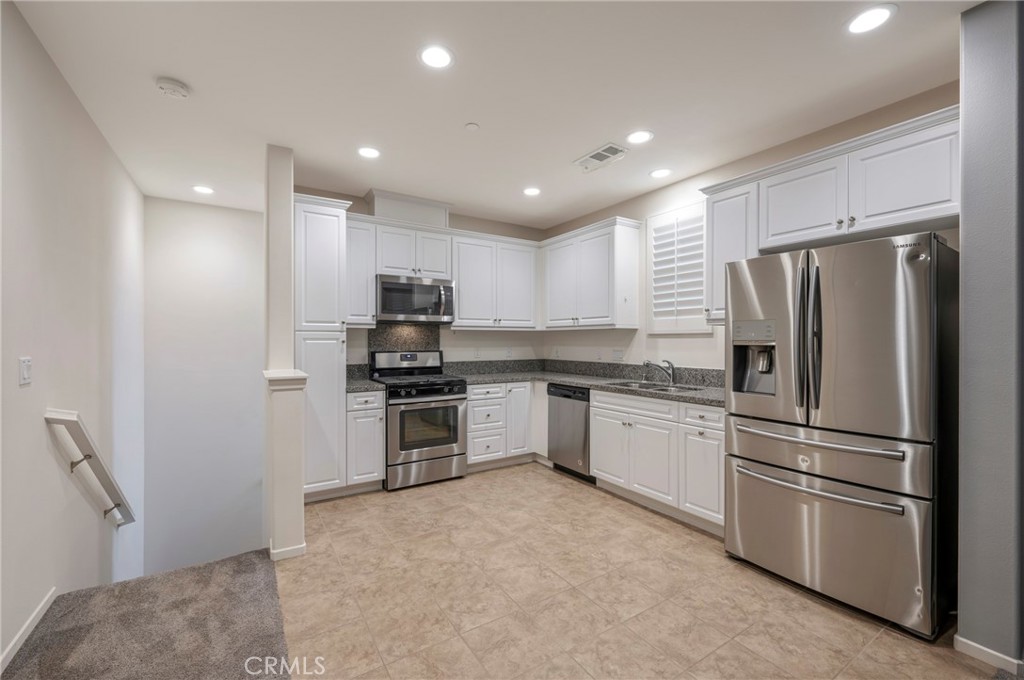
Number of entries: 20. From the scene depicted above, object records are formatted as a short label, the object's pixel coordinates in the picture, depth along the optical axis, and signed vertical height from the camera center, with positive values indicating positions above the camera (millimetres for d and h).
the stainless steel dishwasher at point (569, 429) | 4062 -875
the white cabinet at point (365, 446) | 3732 -928
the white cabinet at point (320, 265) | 3541 +615
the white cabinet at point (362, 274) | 3928 +593
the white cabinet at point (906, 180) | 2150 +827
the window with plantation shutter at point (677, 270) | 3676 +601
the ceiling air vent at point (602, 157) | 3240 +1400
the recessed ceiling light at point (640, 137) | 3008 +1405
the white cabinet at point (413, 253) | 4117 +835
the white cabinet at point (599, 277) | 4191 +621
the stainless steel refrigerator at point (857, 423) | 1951 -422
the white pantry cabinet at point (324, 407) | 3543 -560
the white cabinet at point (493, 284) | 4605 +601
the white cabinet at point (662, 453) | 2955 -872
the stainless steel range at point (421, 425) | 3895 -795
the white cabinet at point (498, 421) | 4363 -846
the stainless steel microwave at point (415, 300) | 4059 +375
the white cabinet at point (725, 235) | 2982 +730
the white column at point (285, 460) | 2727 -762
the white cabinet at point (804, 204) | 2553 +827
